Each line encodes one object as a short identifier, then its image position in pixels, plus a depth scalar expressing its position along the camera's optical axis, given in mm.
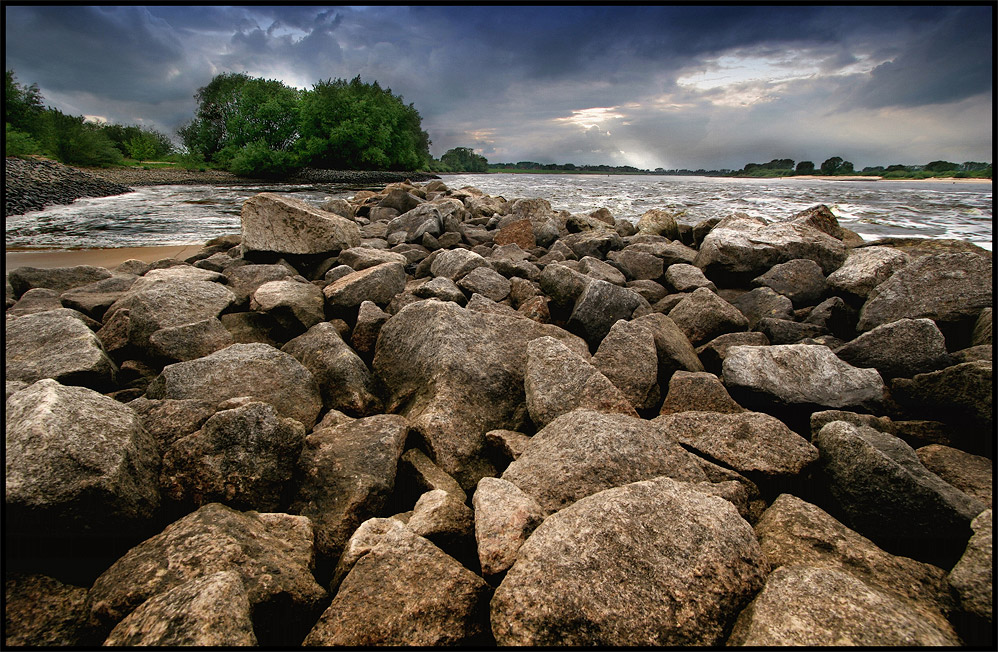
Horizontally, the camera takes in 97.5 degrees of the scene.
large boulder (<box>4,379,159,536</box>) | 1395
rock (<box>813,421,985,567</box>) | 1642
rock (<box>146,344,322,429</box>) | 2314
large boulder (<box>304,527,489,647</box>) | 1273
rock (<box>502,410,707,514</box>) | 1782
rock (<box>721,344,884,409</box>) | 2578
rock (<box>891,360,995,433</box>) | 2252
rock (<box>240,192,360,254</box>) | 4770
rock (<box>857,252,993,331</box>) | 3314
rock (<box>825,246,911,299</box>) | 4199
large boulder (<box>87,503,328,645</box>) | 1331
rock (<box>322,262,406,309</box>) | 3721
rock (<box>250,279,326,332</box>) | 3449
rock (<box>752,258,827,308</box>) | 4641
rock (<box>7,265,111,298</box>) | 4824
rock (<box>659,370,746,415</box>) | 2584
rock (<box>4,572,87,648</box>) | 1246
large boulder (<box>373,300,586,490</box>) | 2295
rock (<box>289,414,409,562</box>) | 1846
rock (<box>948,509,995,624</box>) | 1316
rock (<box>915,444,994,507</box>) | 1948
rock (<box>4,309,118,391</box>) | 2467
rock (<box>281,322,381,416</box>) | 2689
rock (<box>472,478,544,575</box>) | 1467
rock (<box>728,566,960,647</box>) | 1123
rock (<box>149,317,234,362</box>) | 2844
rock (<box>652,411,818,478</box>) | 1971
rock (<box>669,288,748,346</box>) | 3688
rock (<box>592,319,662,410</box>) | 2727
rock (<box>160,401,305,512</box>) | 1745
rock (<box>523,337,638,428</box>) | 2346
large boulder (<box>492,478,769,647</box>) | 1181
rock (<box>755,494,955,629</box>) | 1433
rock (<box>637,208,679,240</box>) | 8164
